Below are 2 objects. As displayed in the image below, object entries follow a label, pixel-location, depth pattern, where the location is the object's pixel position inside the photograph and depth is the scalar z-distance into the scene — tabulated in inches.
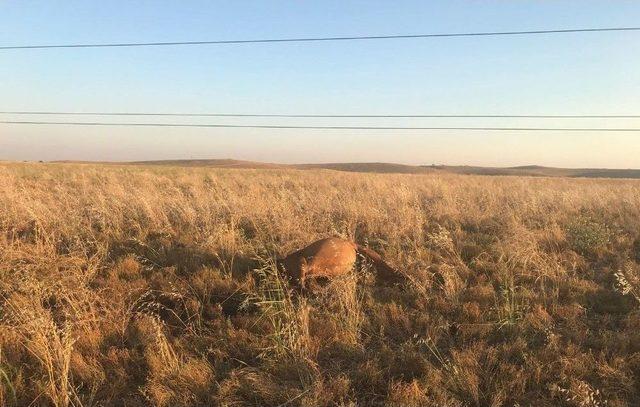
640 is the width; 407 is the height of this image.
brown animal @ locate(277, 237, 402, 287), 183.0
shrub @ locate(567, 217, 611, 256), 238.4
